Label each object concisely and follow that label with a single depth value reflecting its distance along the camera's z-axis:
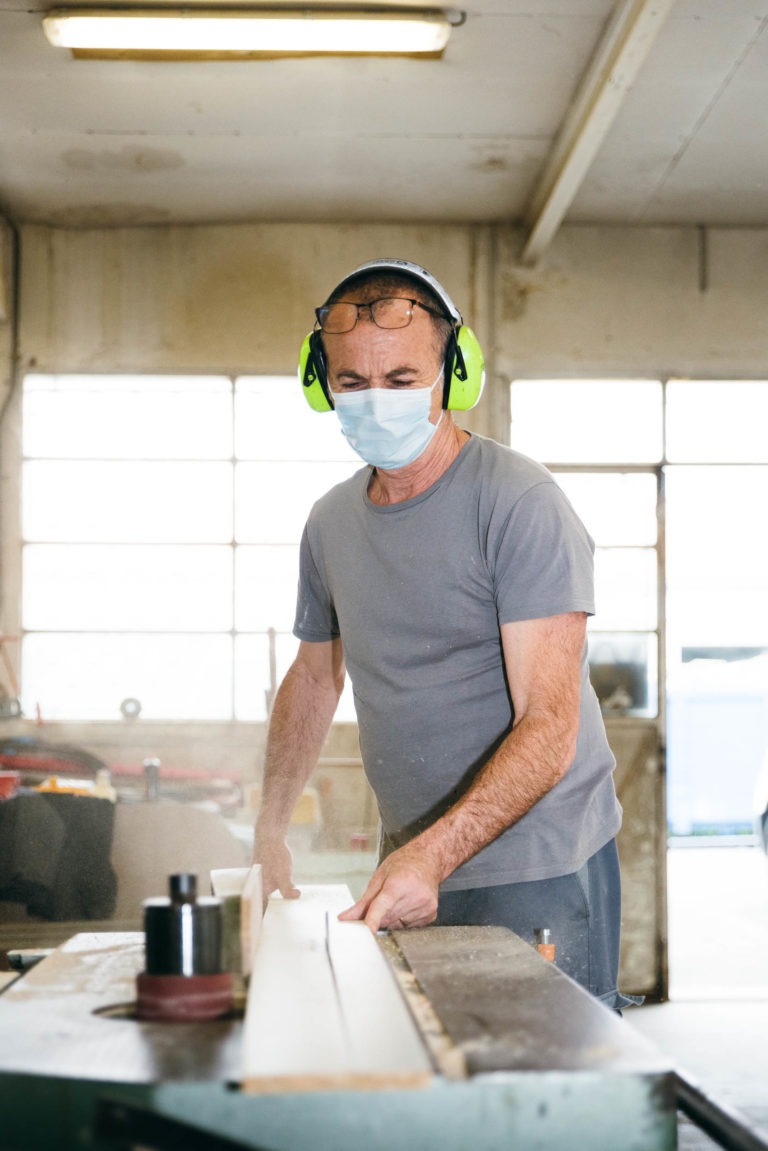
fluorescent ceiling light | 3.29
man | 1.51
